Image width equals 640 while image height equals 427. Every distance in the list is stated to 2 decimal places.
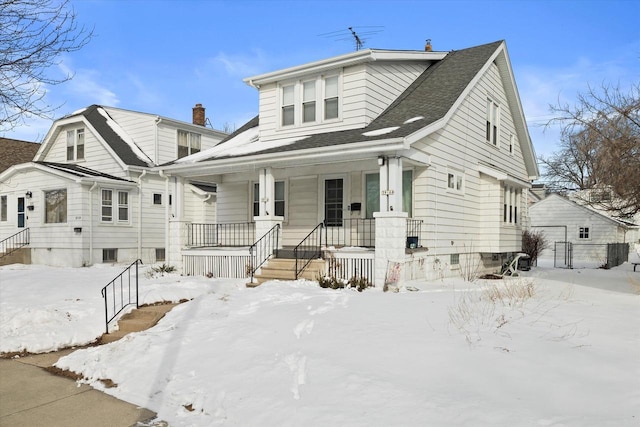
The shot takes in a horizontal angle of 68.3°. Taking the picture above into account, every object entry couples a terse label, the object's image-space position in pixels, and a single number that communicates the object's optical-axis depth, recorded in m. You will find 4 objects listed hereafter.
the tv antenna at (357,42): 18.50
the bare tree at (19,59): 7.96
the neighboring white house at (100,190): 19.38
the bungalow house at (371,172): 11.61
